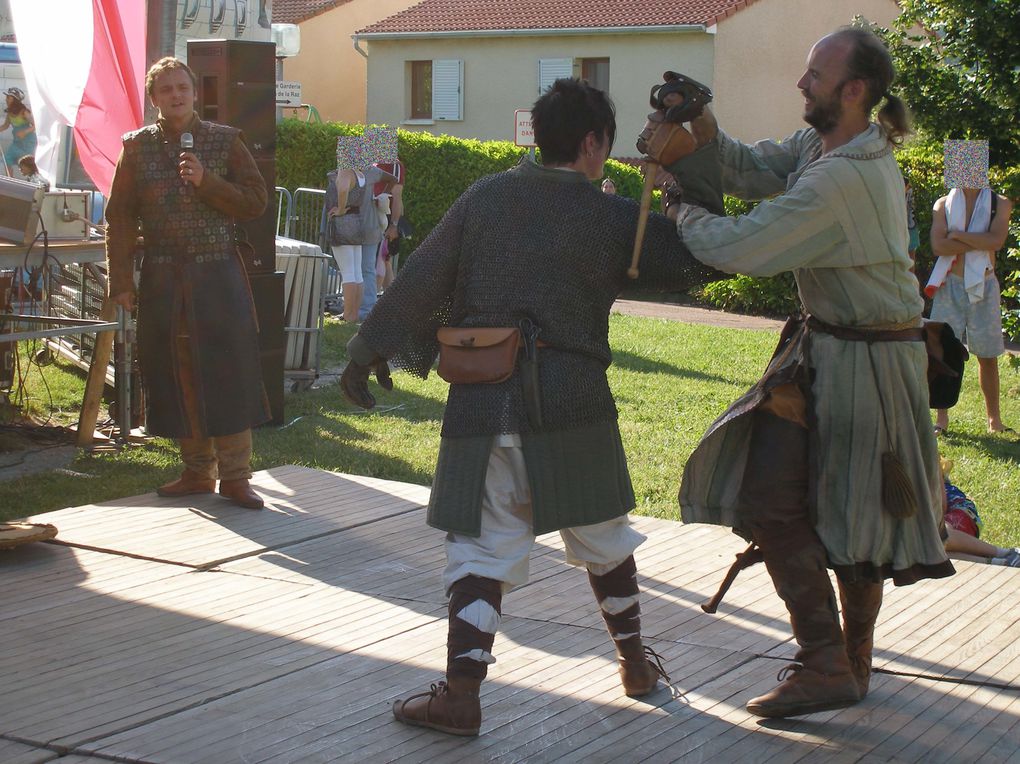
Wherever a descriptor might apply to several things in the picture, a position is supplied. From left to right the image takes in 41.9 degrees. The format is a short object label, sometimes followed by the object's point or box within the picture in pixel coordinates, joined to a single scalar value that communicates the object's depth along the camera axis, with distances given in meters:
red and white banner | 6.72
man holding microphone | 5.63
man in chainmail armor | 3.34
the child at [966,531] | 5.15
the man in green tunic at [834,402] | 3.22
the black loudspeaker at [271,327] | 7.66
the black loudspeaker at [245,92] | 7.34
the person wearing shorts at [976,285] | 8.45
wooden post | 7.25
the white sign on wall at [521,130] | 13.14
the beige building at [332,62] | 34.03
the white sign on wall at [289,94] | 17.67
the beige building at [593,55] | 26.64
